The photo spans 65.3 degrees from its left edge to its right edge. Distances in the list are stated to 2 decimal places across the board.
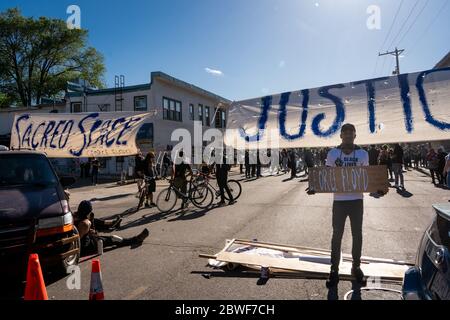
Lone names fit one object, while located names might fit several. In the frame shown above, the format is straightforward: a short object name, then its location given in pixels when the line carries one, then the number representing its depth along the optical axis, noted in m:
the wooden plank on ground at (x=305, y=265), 4.80
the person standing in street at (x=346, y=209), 4.52
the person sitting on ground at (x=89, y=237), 6.05
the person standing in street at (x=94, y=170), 21.27
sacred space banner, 7.18
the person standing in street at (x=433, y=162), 16.16
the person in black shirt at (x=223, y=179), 11.77
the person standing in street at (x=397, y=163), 14.41
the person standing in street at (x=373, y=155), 16.62
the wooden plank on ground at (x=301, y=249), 5.30
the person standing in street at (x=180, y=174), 11.05
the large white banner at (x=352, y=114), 4.10
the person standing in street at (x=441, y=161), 15.91
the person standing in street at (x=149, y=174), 11.61
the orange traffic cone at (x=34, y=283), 3.48
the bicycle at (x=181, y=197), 10.59
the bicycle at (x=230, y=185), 11.70
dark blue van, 4.45
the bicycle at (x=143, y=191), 11.56
